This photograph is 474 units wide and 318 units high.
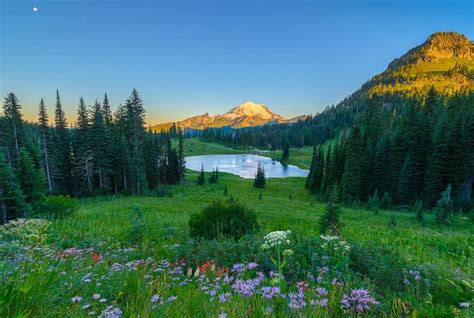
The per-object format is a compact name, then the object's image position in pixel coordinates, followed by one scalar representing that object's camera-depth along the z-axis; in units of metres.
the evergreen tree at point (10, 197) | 17.70
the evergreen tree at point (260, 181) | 62.31
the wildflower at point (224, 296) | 1.99
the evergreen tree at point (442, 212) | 21.50
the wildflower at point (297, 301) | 1.75
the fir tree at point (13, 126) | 40.78
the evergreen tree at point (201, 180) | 62.38
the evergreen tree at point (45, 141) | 42.28
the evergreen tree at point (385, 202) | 35.56
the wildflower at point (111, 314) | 1.79
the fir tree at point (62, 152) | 47.22
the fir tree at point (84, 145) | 43.44
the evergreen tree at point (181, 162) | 61.55
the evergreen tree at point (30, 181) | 19.19
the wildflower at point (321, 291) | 2.10
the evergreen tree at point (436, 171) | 34.75
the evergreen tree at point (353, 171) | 42.47
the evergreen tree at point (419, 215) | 23.38
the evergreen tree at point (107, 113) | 50.66
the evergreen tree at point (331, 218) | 11.19
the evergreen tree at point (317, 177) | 58.64
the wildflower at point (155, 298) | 2.07
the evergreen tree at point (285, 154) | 139.88
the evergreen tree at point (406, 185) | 37.75
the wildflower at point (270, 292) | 1.95
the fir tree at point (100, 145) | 43.66
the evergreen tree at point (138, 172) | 45.22
